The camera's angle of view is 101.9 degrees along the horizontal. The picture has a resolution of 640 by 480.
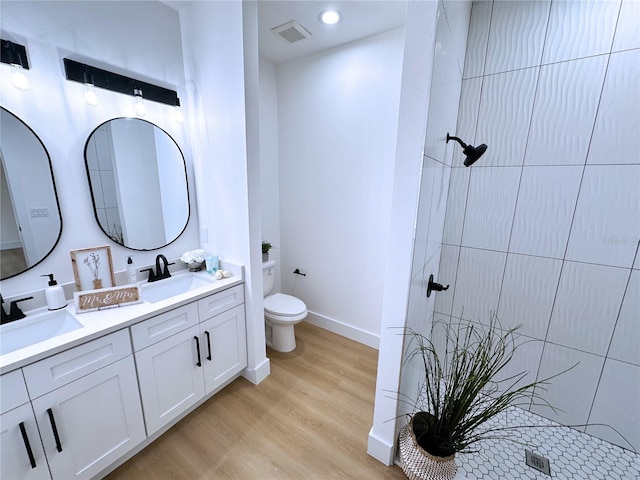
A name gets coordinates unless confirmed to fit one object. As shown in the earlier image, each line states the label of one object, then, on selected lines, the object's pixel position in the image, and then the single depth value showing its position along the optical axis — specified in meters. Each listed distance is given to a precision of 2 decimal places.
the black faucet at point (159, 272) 1.76
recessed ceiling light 1.72
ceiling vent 1.85
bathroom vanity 1.00
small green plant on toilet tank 2.42
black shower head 1.13
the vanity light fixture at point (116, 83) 1.41
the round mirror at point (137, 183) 1.58
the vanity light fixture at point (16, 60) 1.20
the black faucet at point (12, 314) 1.23
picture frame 1.46
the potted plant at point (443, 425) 1.07
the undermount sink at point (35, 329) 1.21
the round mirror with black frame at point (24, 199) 1.27
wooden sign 1.36
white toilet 2.18
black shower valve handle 1.43
